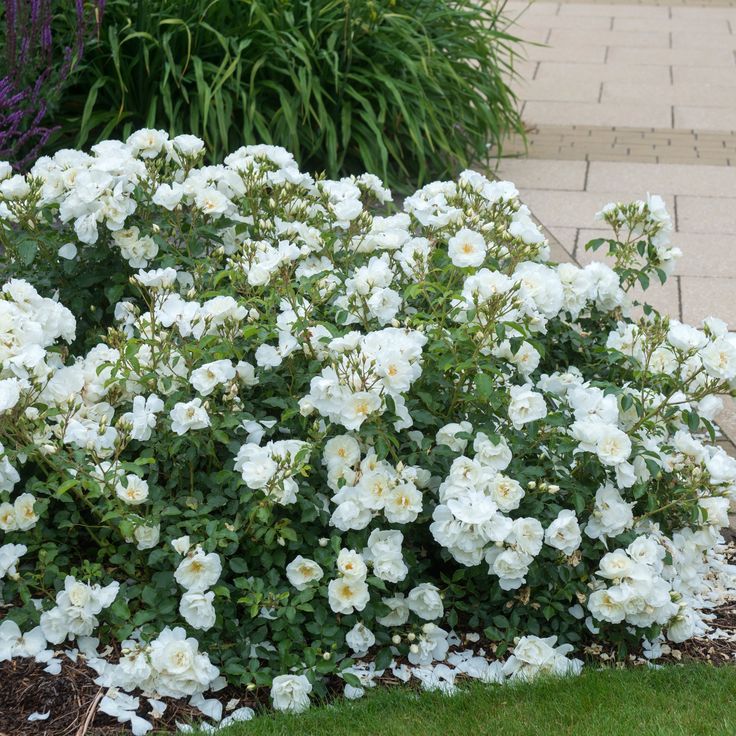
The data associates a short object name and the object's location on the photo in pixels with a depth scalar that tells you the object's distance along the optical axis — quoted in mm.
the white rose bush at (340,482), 2746
